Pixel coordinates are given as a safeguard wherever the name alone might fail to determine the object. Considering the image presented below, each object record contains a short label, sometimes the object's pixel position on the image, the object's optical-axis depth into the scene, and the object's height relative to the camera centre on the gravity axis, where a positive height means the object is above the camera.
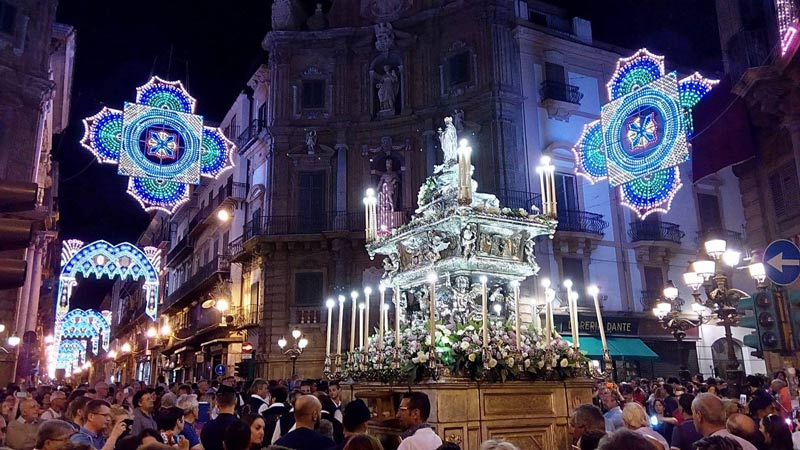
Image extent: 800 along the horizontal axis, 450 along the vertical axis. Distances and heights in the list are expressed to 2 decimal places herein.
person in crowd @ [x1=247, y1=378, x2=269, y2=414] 9.34 -0.25
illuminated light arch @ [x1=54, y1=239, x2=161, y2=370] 28.08 +5.23
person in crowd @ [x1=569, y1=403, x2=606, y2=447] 5.12 -0.39
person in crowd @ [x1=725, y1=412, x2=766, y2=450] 5.13 -0.47
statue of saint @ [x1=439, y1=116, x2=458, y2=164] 11.24 +3.98
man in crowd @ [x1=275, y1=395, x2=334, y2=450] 5.10 -0.41
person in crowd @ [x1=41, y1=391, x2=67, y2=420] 9.87 -0.31
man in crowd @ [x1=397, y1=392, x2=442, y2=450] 5.79 -0.35
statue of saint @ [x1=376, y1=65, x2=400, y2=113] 28.67 +12.52
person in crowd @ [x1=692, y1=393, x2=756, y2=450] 5.00 -0.38
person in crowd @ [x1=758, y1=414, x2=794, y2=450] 5.45 -0.58
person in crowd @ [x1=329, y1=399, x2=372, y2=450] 5.46 -0.34
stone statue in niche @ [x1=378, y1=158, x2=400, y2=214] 27.00 +7.77
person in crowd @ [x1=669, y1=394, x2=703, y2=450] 6.38 -0.66
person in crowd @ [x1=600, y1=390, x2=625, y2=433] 7.25 -0.54
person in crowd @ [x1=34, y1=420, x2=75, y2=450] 4.58 -0.34
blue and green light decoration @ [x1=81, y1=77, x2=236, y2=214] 16.36 +6.08
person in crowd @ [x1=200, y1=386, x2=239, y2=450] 5.97 -0.43
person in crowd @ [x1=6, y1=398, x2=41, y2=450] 7.95 -0.59
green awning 24.48 +0.82
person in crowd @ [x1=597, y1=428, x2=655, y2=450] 3.01 -0.33
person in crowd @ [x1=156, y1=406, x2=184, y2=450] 6.16 -0.39
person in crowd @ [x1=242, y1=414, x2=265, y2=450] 5.97 -0.42
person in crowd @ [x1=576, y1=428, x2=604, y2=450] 4.37 -0.46
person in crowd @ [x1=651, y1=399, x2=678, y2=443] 7.74 -0.71
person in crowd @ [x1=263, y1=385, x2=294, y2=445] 7.69 -0.46
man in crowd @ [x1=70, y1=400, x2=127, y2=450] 6.23 -0.34
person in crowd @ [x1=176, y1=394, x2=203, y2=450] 7.75 -0.32
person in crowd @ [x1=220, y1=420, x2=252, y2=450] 4.79 -0.41
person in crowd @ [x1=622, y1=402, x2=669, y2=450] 5.91 -0.43
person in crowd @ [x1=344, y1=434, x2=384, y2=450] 3.64 -0.37
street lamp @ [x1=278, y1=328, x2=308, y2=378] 24.30 +1.39
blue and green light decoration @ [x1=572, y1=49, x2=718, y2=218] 15.41 +6.09
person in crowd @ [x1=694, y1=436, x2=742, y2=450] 3.30 -0.39
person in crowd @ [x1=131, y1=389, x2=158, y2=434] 7.51 -0.32
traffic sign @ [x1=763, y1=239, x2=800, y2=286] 7.12 +1.12
